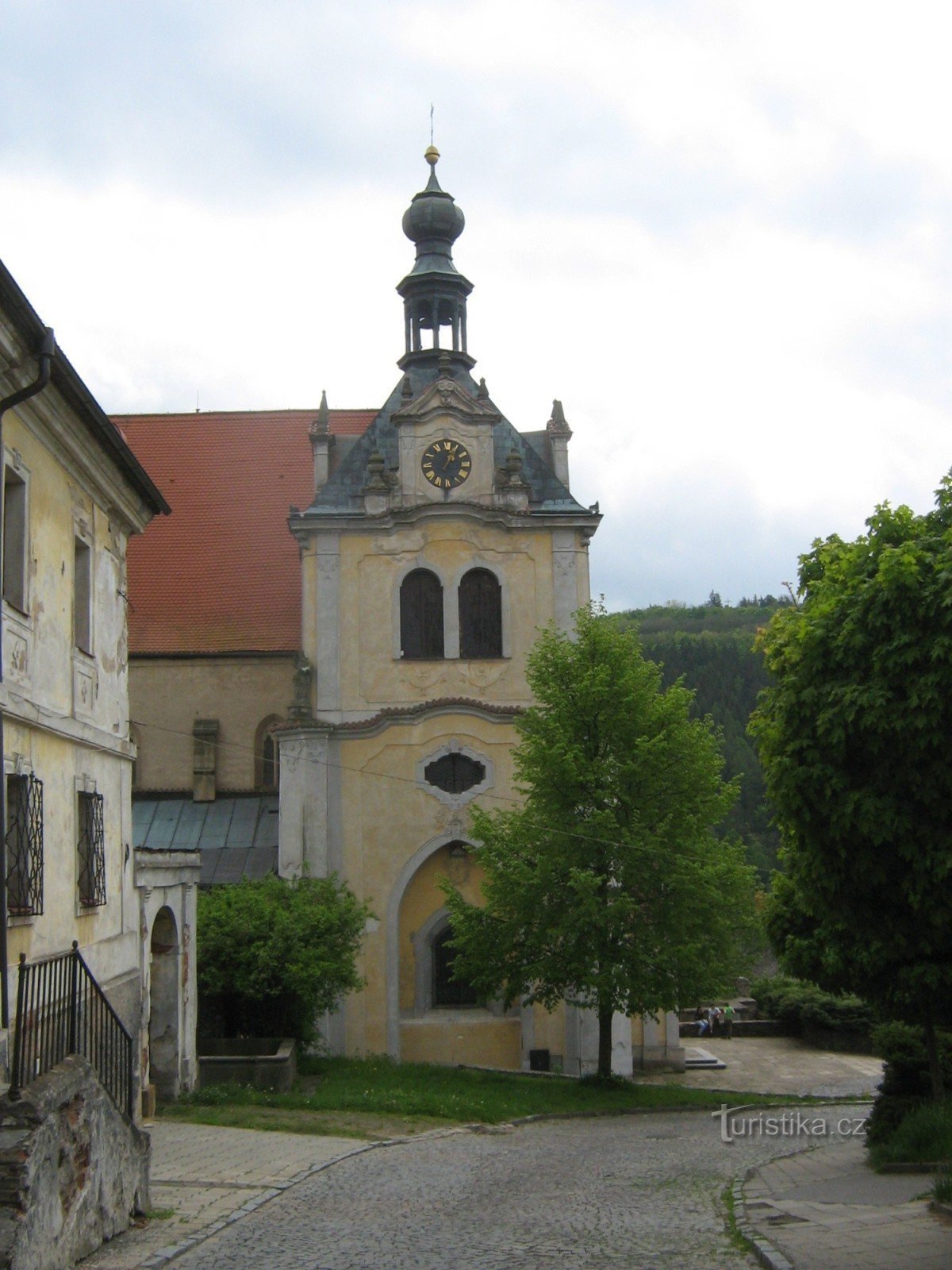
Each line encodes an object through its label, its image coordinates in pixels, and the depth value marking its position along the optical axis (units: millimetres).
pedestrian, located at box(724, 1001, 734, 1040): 36875
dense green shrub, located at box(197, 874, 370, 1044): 22469
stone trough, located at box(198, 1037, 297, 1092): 21188
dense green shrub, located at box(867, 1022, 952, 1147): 15742
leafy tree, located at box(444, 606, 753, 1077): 23969
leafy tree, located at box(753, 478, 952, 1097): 12742
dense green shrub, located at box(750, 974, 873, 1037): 34562
